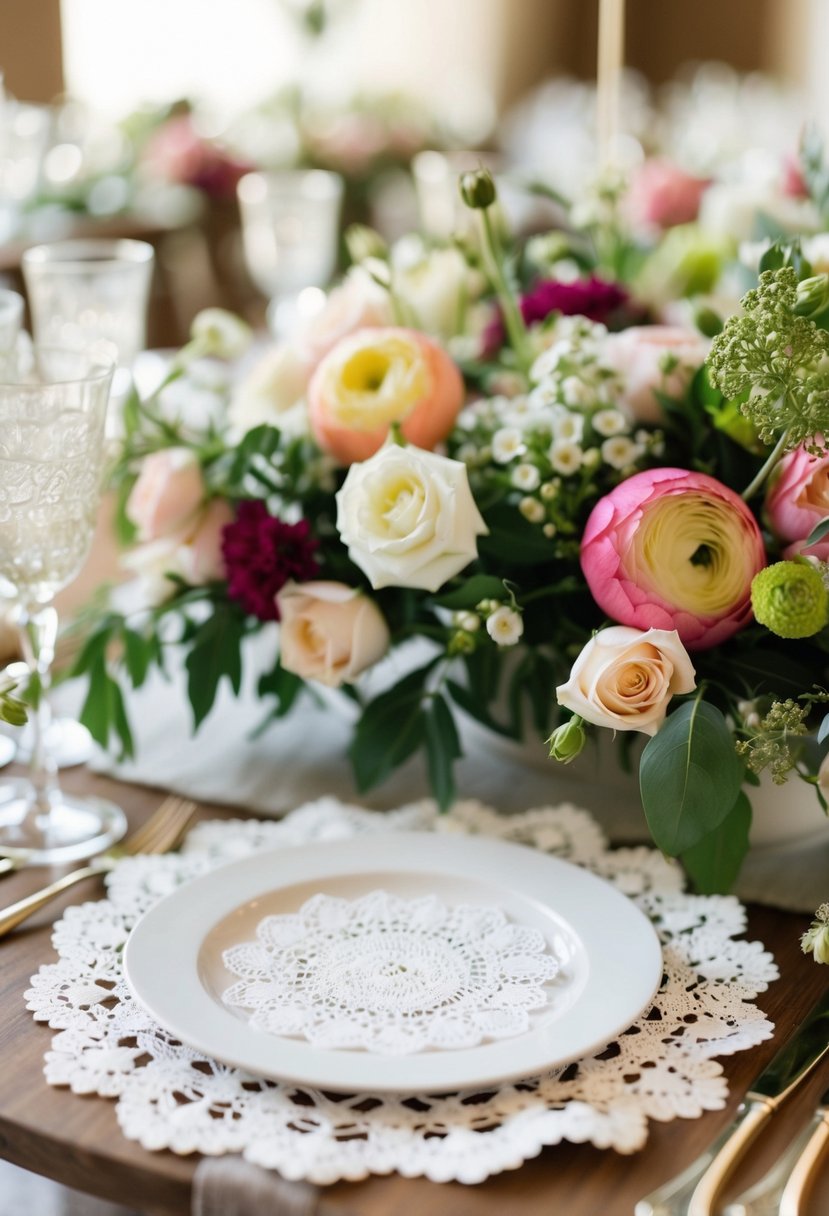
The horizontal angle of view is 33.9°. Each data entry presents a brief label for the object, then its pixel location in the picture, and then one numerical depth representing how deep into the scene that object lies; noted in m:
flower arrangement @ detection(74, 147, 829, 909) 0.66
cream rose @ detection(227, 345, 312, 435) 0.93
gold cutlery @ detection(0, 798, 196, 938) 0.72
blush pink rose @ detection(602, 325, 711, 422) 0.85
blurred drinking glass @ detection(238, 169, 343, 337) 1.73
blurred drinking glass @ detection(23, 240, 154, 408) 1.19
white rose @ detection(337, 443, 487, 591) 0.73
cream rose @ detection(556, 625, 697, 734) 0.65
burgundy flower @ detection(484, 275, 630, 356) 1.04
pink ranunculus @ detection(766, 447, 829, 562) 0.72
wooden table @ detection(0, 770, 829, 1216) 0.52
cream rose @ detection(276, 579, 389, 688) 0.82
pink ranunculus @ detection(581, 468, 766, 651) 0.70
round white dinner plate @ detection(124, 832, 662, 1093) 0.57
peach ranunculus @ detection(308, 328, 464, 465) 0.84
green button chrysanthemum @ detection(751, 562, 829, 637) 0.63
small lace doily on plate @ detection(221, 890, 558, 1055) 0.61
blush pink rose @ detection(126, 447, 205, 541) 0.87
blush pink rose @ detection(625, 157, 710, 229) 1.80
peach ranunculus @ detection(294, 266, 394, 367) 0.93
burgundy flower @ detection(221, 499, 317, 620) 0.83
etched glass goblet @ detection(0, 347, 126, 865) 0.73
